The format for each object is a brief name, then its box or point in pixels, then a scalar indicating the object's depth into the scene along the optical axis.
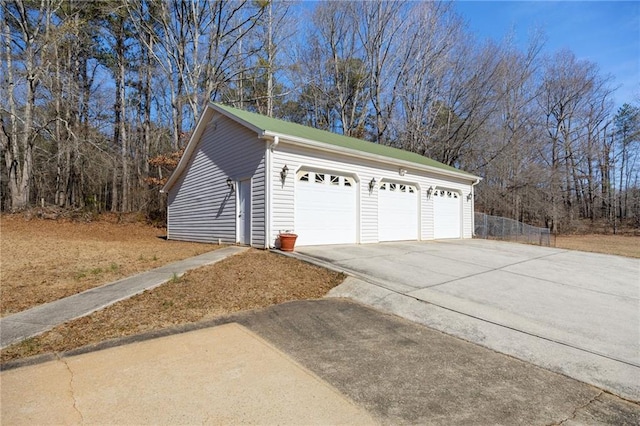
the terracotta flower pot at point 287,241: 8.36
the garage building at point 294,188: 8.92
